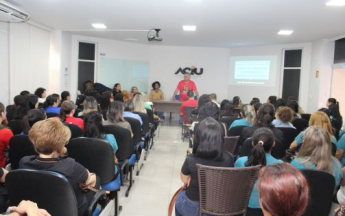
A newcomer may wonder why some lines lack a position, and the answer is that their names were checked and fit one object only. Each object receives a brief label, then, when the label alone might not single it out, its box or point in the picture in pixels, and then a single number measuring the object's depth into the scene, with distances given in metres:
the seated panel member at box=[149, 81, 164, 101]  10.55
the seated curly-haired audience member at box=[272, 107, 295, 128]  4.17
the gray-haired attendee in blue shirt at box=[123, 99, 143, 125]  5.06
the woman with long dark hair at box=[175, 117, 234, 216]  2.13
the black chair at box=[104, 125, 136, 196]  3.37
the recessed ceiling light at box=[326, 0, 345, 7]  4.51
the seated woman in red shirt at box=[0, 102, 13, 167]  2.80
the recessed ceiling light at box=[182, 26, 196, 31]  7.17
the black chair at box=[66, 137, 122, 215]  2.55
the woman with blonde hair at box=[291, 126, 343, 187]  2.37
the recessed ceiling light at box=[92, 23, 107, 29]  7.35
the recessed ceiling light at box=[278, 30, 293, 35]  7.22
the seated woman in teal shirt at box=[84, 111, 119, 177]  2.88
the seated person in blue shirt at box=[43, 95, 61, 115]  4.62
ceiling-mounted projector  7.65
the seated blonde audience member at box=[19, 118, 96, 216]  1.86
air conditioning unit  4.78
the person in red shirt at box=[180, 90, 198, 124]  6.91
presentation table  9.17
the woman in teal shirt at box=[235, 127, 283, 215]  2.21
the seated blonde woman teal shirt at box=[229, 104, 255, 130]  4.20
